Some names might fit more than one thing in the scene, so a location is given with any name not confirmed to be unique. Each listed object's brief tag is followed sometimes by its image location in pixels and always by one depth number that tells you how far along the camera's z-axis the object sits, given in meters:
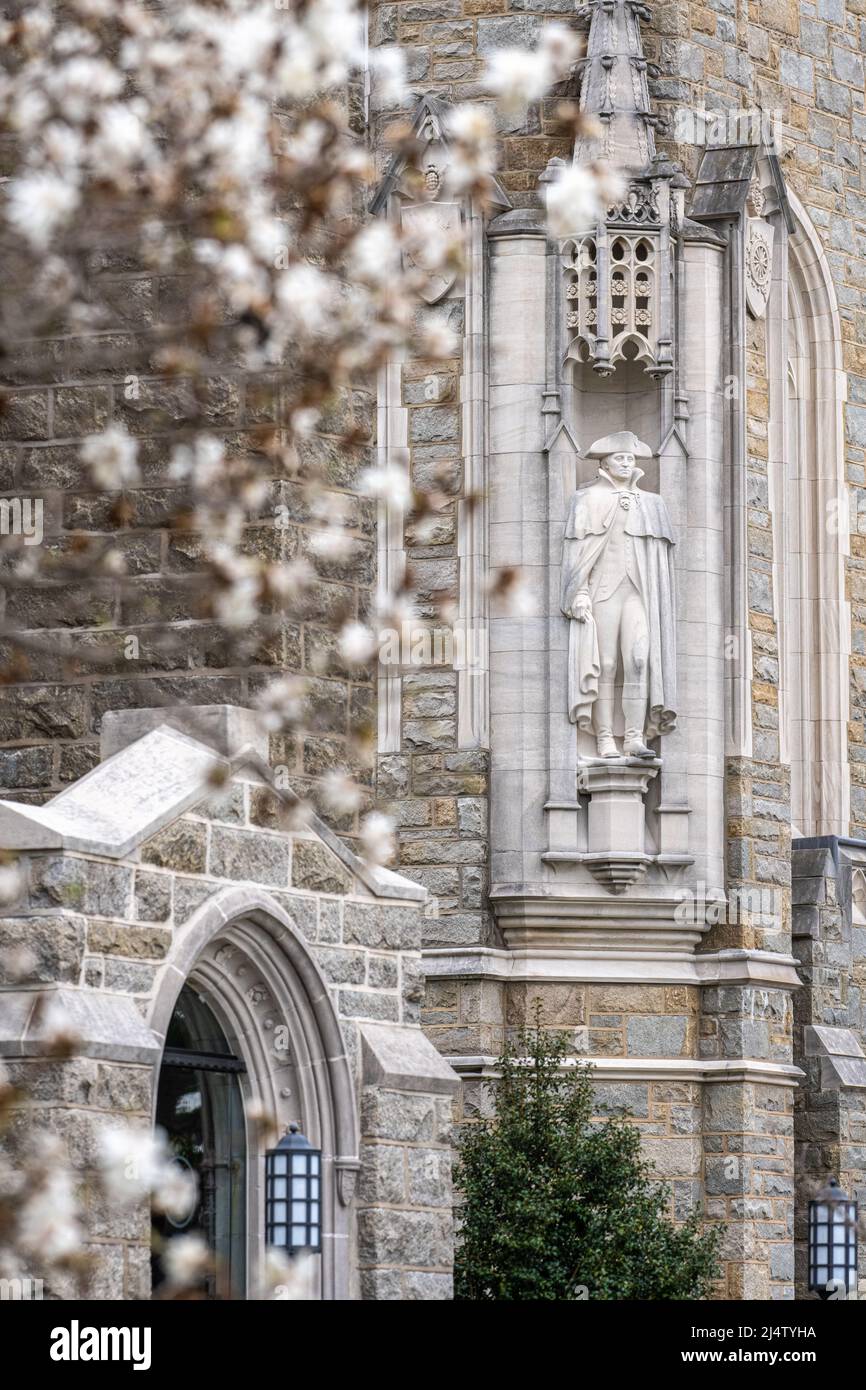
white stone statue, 32.87
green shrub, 28.62
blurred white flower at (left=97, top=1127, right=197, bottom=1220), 13.04
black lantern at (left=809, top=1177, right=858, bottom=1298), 29.17
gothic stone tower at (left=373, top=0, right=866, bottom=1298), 32.78
